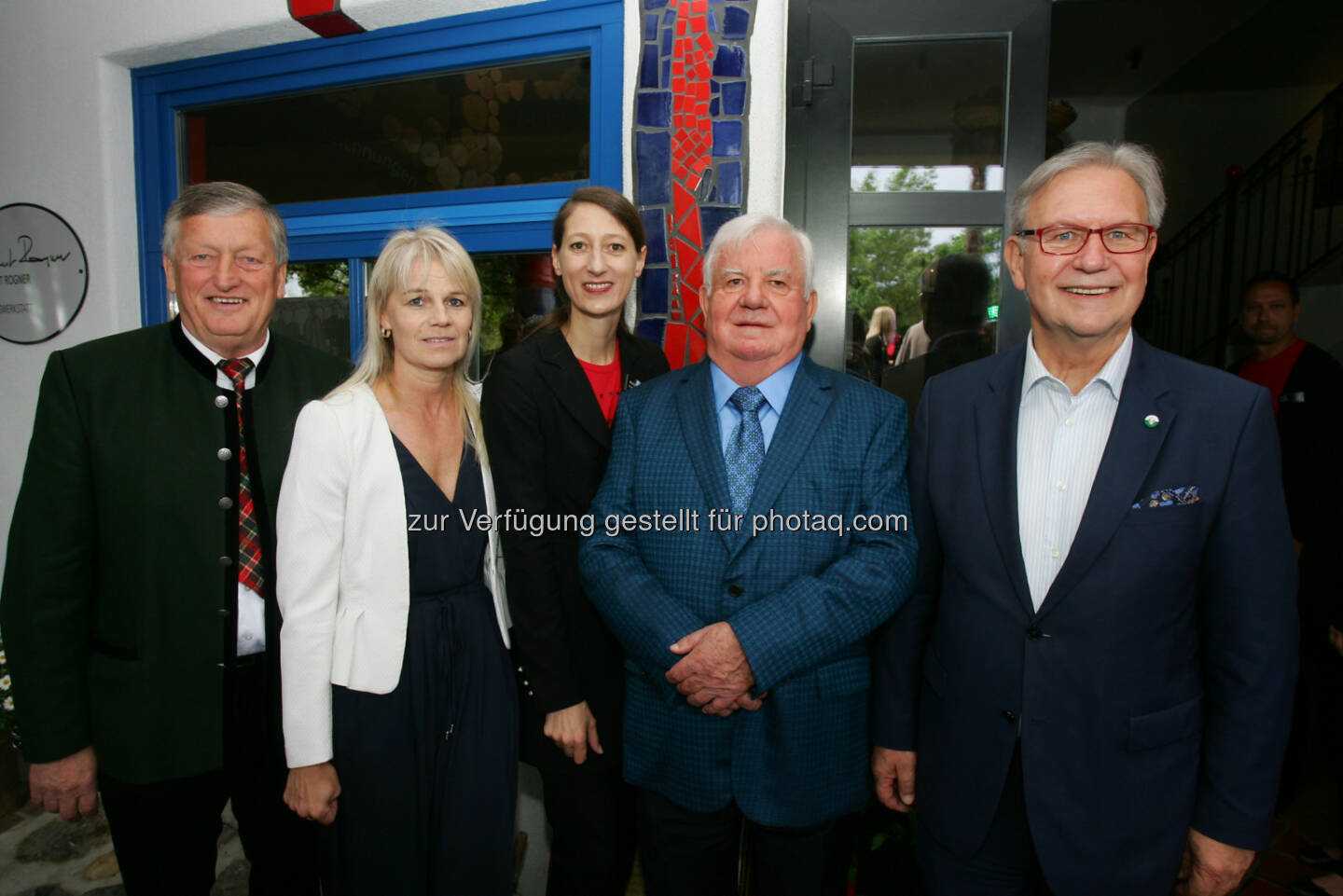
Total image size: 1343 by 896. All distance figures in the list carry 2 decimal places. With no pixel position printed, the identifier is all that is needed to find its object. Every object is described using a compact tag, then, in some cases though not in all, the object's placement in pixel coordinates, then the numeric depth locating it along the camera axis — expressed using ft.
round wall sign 10.62
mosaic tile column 7.54
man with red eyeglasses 4.16
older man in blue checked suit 4.79
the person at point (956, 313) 7.50
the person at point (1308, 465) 8.41
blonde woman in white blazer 4.93
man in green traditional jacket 5.16
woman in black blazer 5.36
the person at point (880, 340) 7.68
